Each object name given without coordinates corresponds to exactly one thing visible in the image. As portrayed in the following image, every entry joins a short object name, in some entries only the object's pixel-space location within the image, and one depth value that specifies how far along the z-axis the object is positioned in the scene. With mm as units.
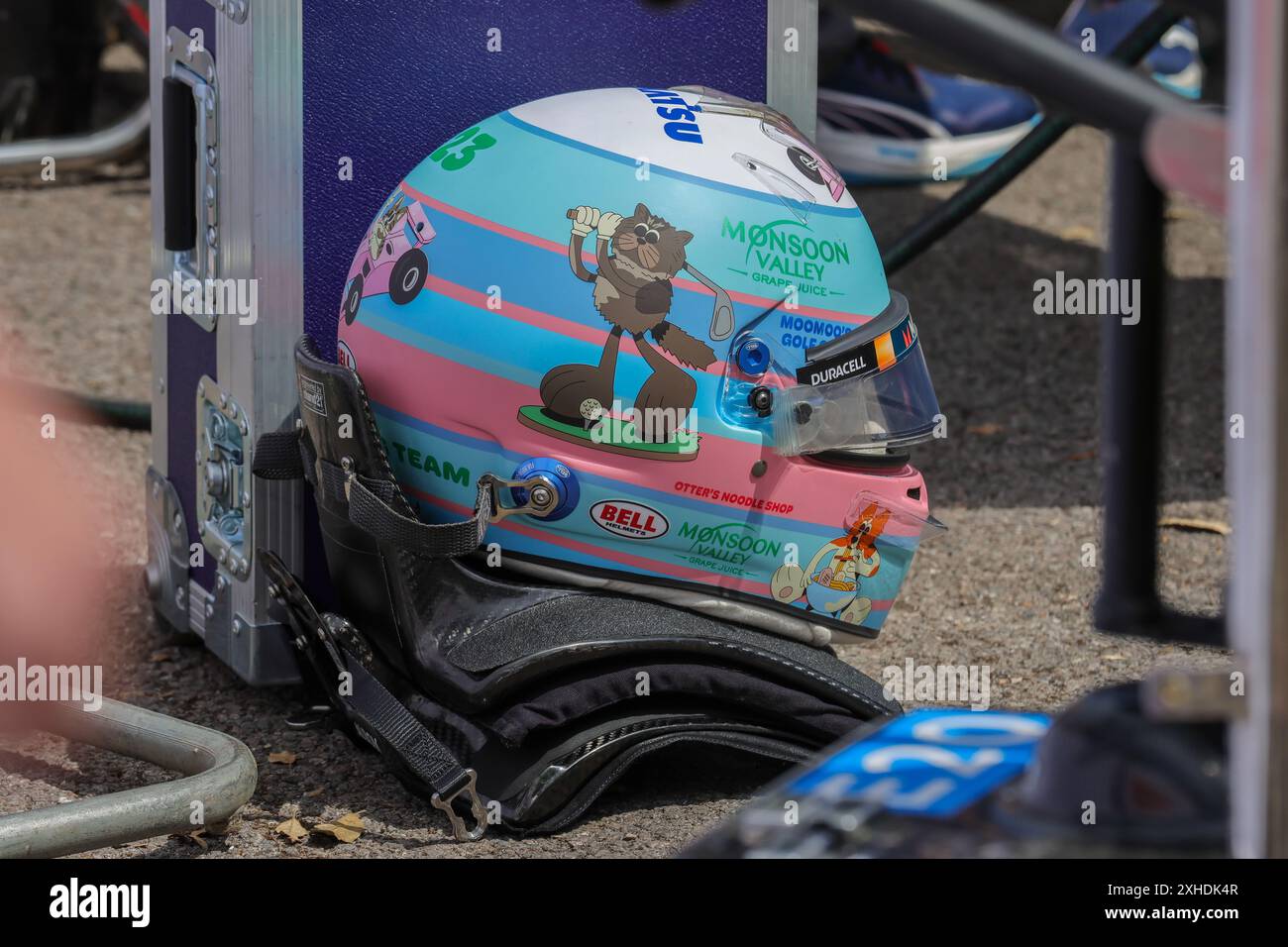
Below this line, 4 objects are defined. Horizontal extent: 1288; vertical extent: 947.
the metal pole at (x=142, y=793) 2189
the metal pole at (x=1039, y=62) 948
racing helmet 2410
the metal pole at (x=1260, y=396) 912
